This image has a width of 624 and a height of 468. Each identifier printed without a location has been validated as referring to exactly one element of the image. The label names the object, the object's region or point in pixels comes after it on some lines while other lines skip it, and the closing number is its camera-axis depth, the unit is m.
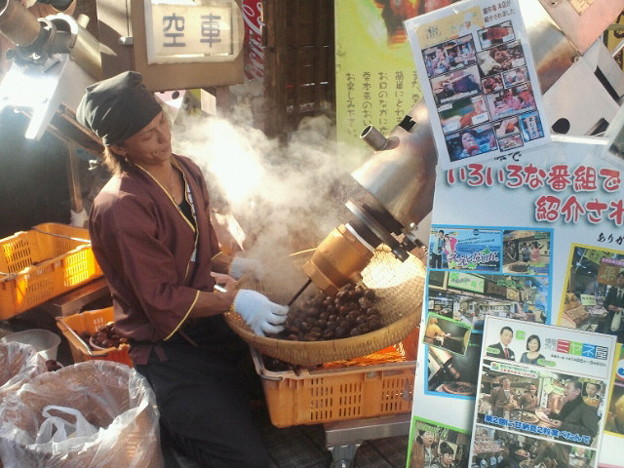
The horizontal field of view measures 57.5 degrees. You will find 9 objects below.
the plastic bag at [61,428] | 3.24
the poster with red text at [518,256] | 2.12
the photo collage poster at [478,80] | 2.08
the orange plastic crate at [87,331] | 4.35
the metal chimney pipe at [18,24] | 3.31
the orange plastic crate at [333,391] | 3.34
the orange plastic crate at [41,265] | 4.95
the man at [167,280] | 3.11
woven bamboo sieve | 3.22
